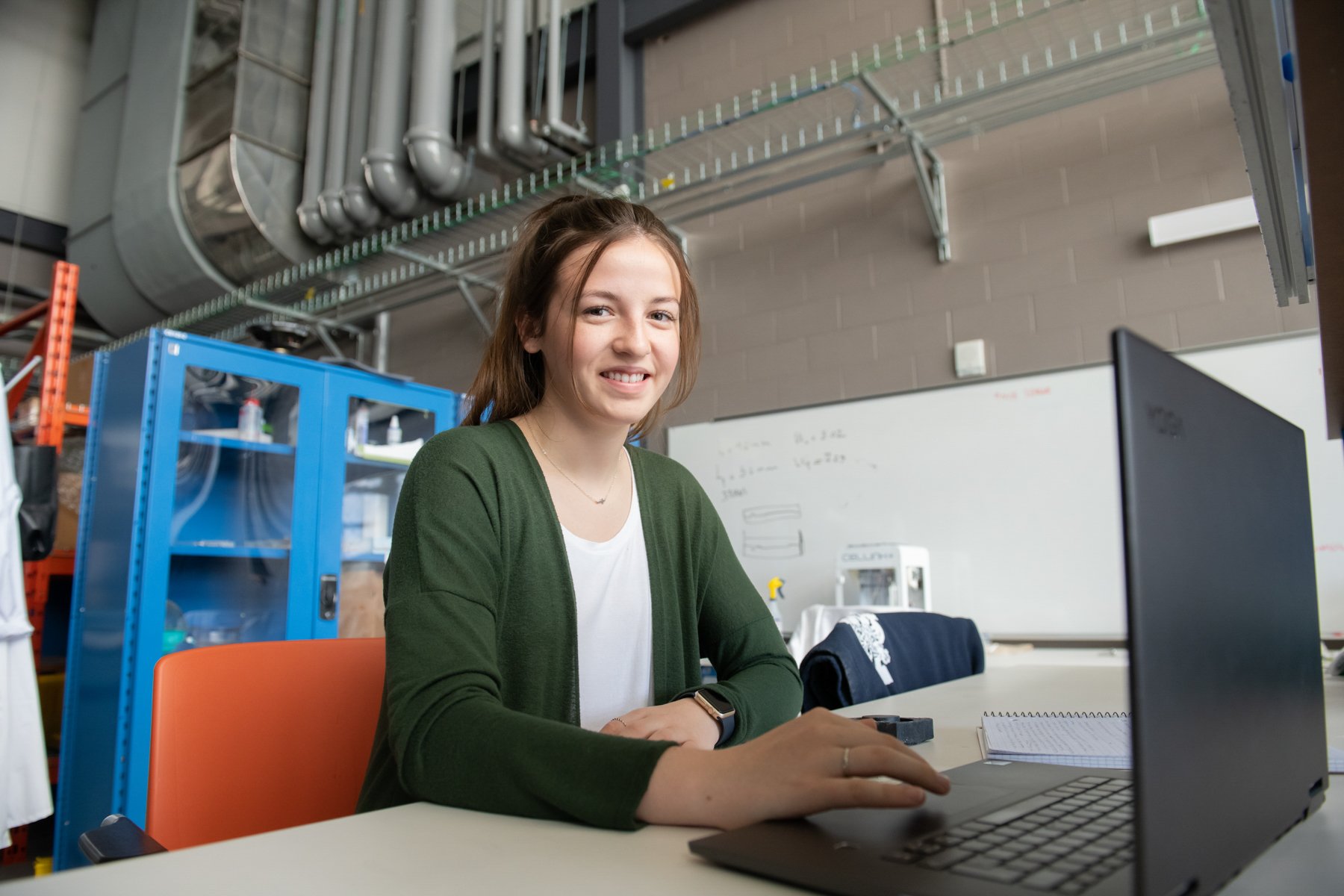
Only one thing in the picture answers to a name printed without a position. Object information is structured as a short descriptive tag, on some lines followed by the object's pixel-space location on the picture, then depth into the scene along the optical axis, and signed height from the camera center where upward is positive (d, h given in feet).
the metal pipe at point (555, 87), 11.85 +6.26
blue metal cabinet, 7.89 +0.22
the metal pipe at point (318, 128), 14.16 +6.83
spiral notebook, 2.21 -0.53
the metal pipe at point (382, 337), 14.56 +3.47
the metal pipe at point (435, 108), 12.57 +6.35
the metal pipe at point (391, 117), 12.94 +6.46
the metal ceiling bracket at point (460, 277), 11.94 +3.89
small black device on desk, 2.60 -0.54
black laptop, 1.06 -0.25
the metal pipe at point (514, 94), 12.01 +6.24
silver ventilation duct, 12.92 +6.44
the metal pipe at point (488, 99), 12.57 +6.45
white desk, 1.41 -0.55
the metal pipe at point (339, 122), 13.62 +6.72
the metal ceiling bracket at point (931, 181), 8.98 +3.94
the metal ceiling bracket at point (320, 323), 13.80 +3.73
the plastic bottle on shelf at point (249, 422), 9.29 +1.29
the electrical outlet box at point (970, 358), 9.01 +1.99
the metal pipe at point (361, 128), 13.33 +6.54
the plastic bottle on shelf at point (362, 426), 10.44 +1.42
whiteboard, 7.59 +0.66
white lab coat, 6.54 -1.21
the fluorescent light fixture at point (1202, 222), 7.72 +2.98
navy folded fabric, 3.95 -0.56
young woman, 1.73 -0.19
